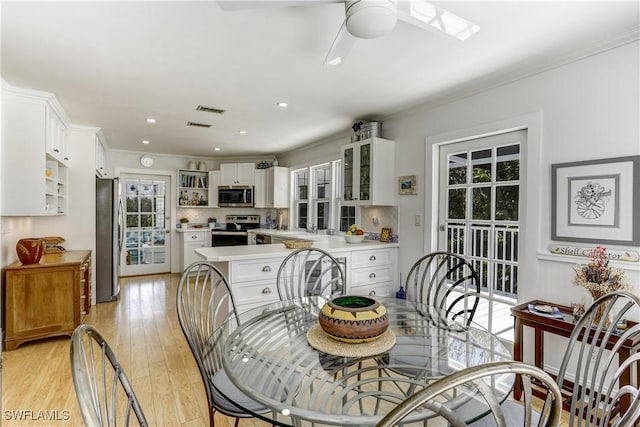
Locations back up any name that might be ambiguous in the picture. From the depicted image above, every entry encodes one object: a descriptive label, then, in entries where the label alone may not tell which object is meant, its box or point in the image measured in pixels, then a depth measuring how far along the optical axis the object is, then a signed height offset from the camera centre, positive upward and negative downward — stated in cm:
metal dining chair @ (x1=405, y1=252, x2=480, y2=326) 309 -72
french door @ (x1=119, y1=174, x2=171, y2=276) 603 -29
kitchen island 274 -54
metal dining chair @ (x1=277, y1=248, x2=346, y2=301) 307 -66
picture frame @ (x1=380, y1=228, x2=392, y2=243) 376 -28
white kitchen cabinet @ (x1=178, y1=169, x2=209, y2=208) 639 +45
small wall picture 349 +30
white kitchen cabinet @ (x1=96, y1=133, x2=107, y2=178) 444 +78
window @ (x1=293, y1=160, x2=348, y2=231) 479 +20
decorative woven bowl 137 -48
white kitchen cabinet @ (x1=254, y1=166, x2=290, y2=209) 597 +47
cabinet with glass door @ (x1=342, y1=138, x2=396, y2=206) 365 +46
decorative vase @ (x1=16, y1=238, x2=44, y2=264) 306 -40
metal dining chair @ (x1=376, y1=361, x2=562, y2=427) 62 -37
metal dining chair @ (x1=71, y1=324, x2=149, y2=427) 71 -43
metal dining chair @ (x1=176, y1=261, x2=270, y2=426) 138 -74
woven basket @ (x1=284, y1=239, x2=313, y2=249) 320 -34
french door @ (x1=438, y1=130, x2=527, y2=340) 267 -2
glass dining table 107 -63
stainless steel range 627 -52
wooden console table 182 -76
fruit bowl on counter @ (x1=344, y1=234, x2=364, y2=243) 375 -31
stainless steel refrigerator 432 -41
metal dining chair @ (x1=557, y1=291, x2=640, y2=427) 92 -57
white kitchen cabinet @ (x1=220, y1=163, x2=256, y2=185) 644 +75
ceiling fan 146 +95
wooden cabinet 295 -86
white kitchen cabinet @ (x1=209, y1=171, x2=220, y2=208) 650 +49
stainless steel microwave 647 +29
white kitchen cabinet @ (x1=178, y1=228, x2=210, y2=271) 607 -65
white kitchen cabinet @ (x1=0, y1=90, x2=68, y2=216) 291 +53
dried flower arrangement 190 -39
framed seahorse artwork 197 +8
